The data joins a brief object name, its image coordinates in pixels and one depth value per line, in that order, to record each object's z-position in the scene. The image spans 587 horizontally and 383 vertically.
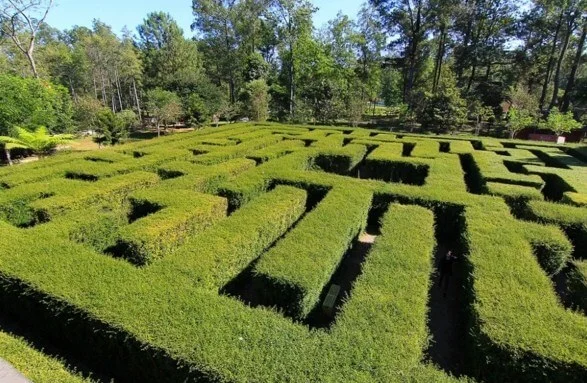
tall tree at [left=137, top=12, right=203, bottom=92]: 36.88
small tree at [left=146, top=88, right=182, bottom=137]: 29.42
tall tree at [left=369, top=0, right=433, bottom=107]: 32.38
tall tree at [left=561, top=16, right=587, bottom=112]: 28.36
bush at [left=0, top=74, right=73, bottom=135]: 16.78
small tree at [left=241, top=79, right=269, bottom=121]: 31.02
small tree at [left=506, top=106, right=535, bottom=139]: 23.23
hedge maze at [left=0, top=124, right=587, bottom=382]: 3.96
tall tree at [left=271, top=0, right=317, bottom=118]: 32.16
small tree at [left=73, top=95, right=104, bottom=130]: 27.02
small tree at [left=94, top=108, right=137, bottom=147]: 23.84
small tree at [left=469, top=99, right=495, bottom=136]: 27.60
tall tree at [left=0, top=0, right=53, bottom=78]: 22.48
